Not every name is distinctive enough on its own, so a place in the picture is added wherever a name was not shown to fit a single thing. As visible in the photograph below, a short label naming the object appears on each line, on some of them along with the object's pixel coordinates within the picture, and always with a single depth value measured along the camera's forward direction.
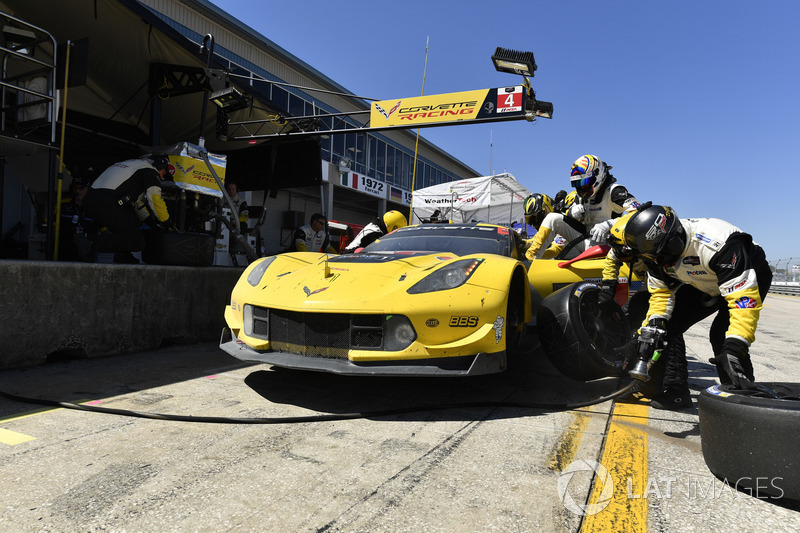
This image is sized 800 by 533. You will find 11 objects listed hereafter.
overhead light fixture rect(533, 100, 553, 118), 7.25
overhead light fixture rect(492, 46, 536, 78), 7.15
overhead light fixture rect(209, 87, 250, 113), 7.52
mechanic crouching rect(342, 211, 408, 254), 6.46
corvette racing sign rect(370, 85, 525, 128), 7.23
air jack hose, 2.49
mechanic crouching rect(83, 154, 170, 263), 4.95
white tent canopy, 12.87
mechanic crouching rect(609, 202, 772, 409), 2.30
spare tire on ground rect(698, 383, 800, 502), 1.68
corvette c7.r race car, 2.64
